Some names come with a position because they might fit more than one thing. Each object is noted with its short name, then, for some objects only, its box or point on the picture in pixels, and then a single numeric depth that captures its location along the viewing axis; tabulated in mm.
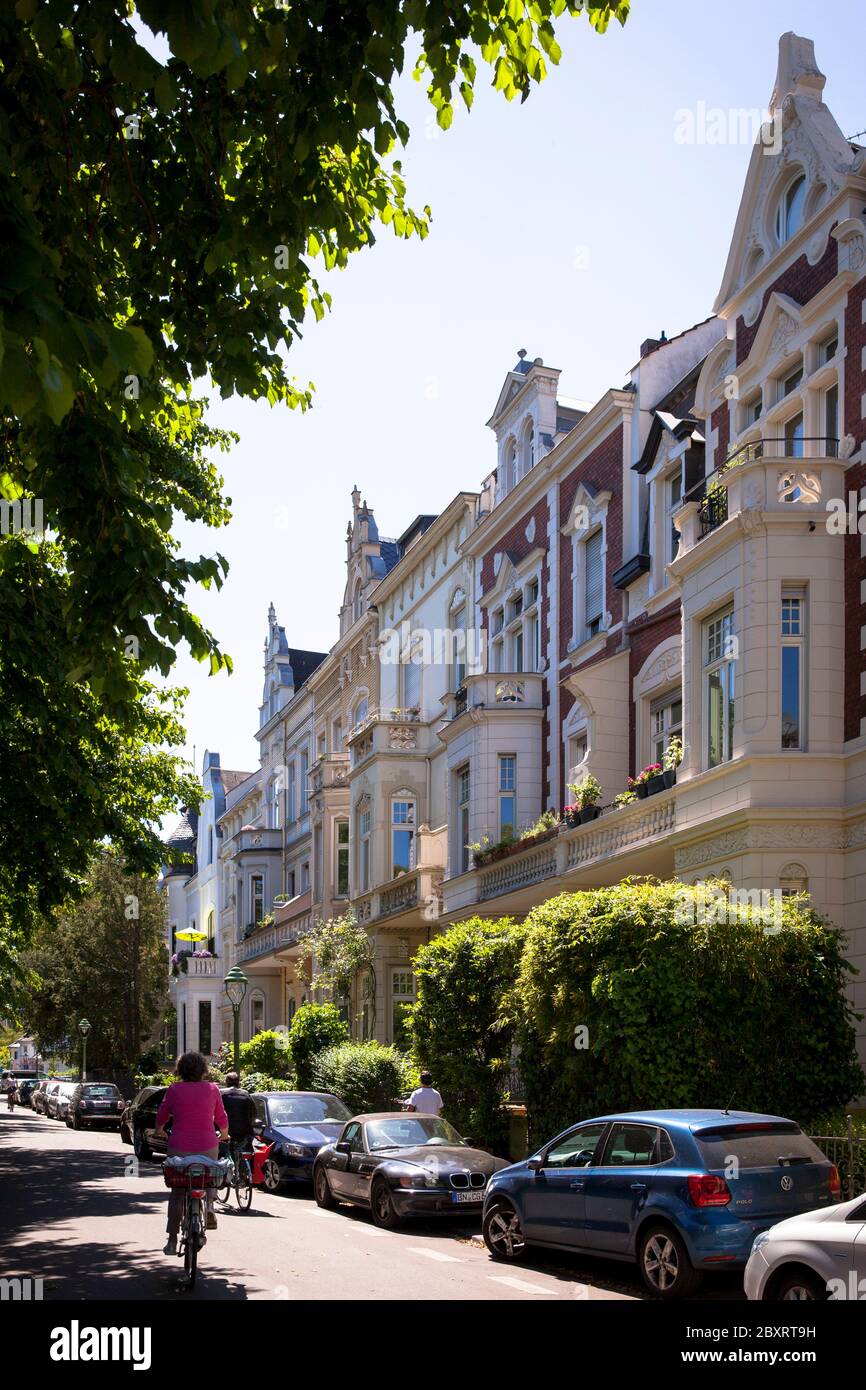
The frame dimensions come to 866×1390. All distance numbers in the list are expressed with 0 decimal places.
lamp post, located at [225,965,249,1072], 37219
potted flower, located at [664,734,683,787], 21250
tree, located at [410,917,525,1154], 21953
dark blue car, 21266
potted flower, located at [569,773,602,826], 24469
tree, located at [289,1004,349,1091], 33281
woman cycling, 12164
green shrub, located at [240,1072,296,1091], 34438
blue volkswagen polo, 11070
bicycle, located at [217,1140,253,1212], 18422
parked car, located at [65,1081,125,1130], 46344
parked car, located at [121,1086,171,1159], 29609
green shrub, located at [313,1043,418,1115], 27516
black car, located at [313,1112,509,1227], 16328
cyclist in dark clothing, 20047
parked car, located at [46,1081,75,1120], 51281
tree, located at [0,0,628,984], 7305
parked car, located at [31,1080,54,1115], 60450
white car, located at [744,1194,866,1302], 8539
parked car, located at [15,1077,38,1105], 72250
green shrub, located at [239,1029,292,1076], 37125
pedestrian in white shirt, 21266
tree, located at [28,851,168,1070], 59219
